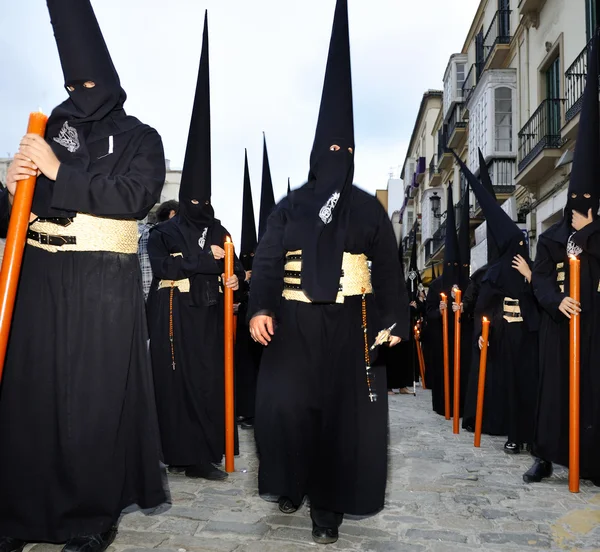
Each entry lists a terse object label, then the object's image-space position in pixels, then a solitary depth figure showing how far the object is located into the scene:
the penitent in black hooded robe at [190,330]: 5.45
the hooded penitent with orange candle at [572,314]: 5.32
